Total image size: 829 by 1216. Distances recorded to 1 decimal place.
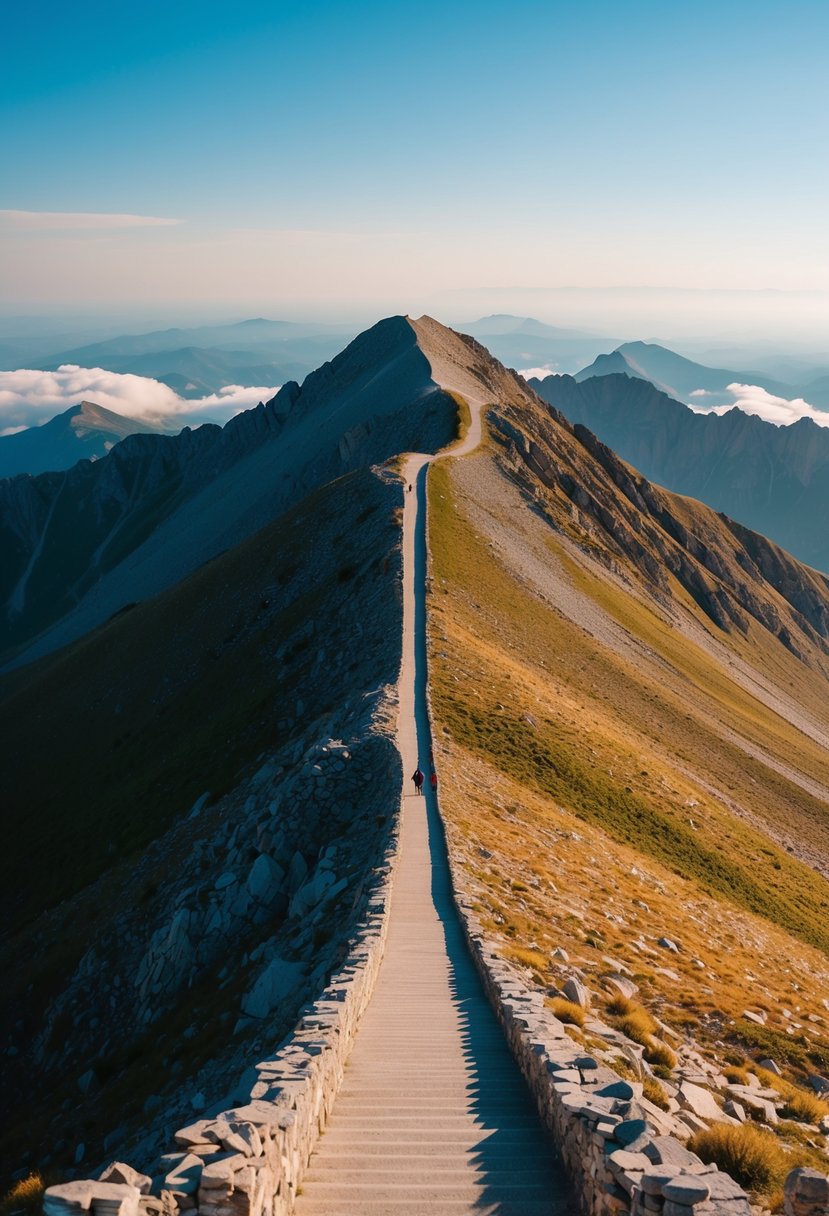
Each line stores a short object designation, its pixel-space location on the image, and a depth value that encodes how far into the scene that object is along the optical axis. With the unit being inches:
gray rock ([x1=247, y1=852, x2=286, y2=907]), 1042.7
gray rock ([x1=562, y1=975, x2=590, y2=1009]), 663.1
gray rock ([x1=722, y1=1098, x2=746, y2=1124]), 520.9
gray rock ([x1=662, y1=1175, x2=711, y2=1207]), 302.0
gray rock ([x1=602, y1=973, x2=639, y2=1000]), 744.3
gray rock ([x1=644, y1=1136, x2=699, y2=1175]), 336.5
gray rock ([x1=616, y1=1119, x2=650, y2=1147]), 354.2
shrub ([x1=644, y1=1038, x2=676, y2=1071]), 589.3
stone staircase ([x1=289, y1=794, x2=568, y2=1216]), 379.2
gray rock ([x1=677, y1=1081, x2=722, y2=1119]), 501.1
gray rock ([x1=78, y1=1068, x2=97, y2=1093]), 983.6
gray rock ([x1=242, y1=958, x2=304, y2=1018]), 778.2
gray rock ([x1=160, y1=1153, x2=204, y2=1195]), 306.5
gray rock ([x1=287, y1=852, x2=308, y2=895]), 1039.6
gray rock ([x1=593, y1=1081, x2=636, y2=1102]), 410.6
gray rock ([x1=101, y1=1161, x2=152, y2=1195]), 307.9
